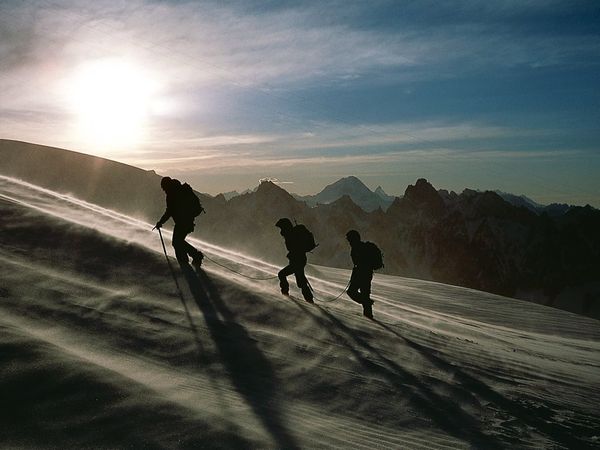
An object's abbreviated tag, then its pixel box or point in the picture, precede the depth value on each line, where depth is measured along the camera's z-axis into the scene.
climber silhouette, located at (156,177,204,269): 10.41
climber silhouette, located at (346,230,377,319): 11.73
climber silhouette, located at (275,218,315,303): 11.20
